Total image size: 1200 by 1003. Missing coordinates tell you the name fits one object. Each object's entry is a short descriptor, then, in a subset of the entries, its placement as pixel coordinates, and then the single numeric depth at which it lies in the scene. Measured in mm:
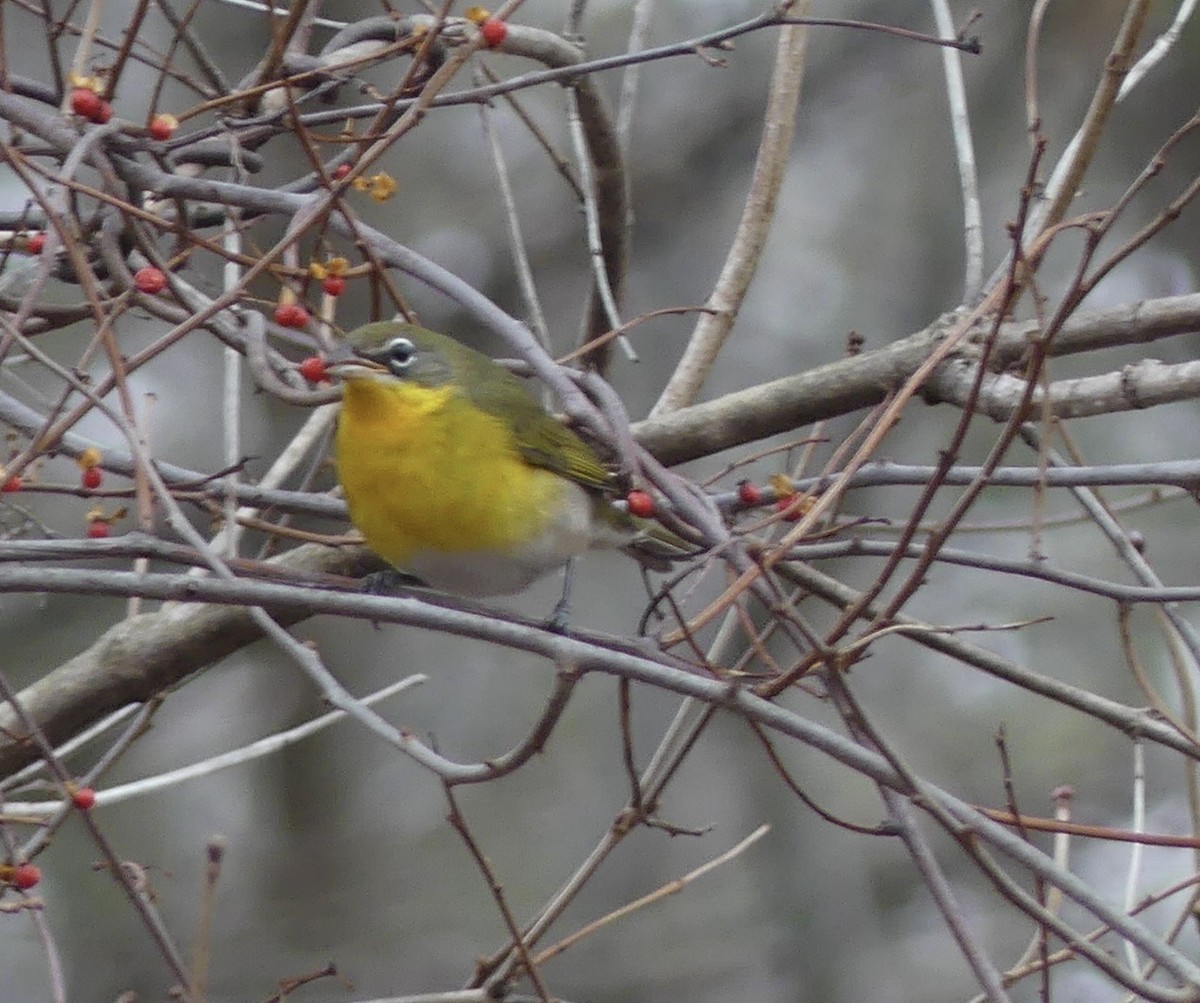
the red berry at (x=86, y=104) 5406
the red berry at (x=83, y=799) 5156
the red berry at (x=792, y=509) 5621
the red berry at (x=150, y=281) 5703
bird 8164
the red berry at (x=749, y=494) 6363
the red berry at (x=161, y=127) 5875
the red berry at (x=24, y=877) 5719
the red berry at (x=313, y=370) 6637
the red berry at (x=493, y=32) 5590
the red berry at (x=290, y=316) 6508
